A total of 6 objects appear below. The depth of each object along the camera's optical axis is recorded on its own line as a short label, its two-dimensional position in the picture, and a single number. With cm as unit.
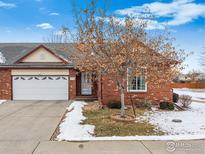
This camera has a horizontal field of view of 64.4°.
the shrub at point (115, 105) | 1022
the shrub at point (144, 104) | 1023
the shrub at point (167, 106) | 1029
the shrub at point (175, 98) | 1225
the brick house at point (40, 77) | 1331
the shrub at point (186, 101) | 1102
